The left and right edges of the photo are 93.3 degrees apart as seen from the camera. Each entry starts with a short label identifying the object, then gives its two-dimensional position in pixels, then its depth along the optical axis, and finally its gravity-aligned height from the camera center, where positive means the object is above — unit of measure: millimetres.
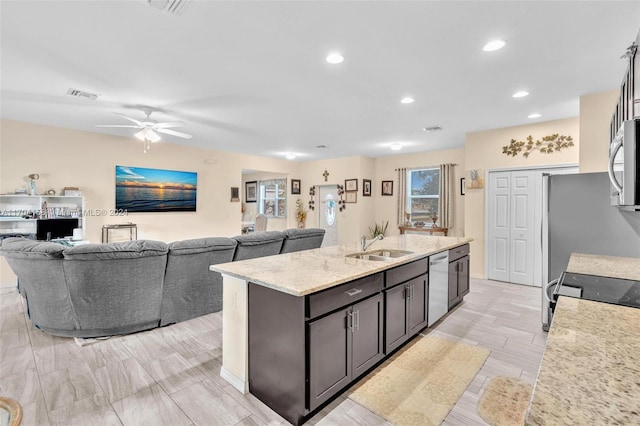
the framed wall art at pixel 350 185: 7699 +700
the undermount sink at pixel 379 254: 3041 -446
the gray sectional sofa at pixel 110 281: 2820 -708
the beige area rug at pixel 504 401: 1885 -1281
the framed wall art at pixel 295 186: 8820 +741
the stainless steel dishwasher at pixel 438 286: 3174 -819
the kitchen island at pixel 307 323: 1828 -769
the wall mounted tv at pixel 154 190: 5781 +420
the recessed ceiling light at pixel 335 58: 2610 +1361
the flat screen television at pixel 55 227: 4594 -278
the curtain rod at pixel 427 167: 6680 +1073
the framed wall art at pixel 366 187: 7730 +629
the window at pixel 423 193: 7172 +468
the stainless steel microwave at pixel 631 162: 924 +159
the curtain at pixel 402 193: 7418 +472
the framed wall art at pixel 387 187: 7785 +648
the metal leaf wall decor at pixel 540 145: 4529 +1060
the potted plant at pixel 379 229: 7746 -442
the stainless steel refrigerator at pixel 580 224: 2697 -98
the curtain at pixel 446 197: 6617 +341
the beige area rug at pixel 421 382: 1973 -1286
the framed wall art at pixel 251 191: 10227 +675
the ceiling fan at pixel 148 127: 4023 +1134
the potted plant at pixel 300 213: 8758 -47
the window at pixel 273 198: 9328 +437
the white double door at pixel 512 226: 4895 -217
